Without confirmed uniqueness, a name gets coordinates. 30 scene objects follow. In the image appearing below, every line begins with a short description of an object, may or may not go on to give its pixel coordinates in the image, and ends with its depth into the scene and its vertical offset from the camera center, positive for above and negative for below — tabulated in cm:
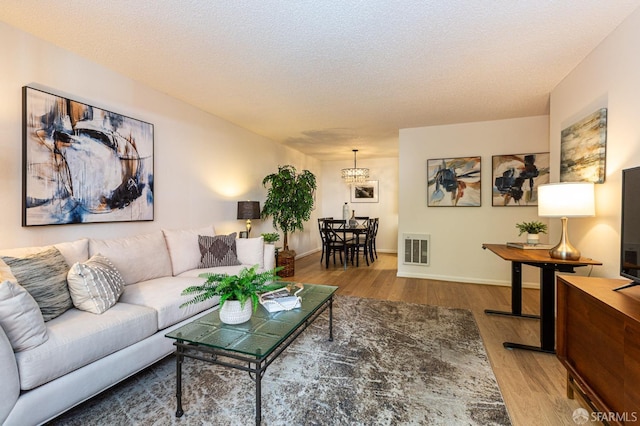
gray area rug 156 -112
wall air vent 461 -60
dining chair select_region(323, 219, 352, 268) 557 -55
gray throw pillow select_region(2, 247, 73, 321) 166 -43
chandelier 613 +78
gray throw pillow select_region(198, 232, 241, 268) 312 -47
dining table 550 -39
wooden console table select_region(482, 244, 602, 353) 217 -59
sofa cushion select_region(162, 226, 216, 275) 296 -43
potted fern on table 168 -50
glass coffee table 142 -70
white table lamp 209 +7
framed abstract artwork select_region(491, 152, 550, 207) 404 +51
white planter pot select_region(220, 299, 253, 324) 173 -62
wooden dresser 119 -65
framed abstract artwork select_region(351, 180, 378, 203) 739 +50
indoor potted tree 470 +12
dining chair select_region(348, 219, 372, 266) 559 -62
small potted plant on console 287 -18
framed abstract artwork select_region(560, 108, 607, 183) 217 +54
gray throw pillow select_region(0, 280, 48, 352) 134 -53
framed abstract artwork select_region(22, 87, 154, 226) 216 +39
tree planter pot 472 -85
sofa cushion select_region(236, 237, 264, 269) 334 -49
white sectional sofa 133 -68
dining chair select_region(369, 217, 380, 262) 596 -57
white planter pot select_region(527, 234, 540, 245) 288 -26
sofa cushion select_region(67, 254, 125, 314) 183 -52
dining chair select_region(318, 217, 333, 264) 580 -50
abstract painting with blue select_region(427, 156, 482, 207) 434 +47
